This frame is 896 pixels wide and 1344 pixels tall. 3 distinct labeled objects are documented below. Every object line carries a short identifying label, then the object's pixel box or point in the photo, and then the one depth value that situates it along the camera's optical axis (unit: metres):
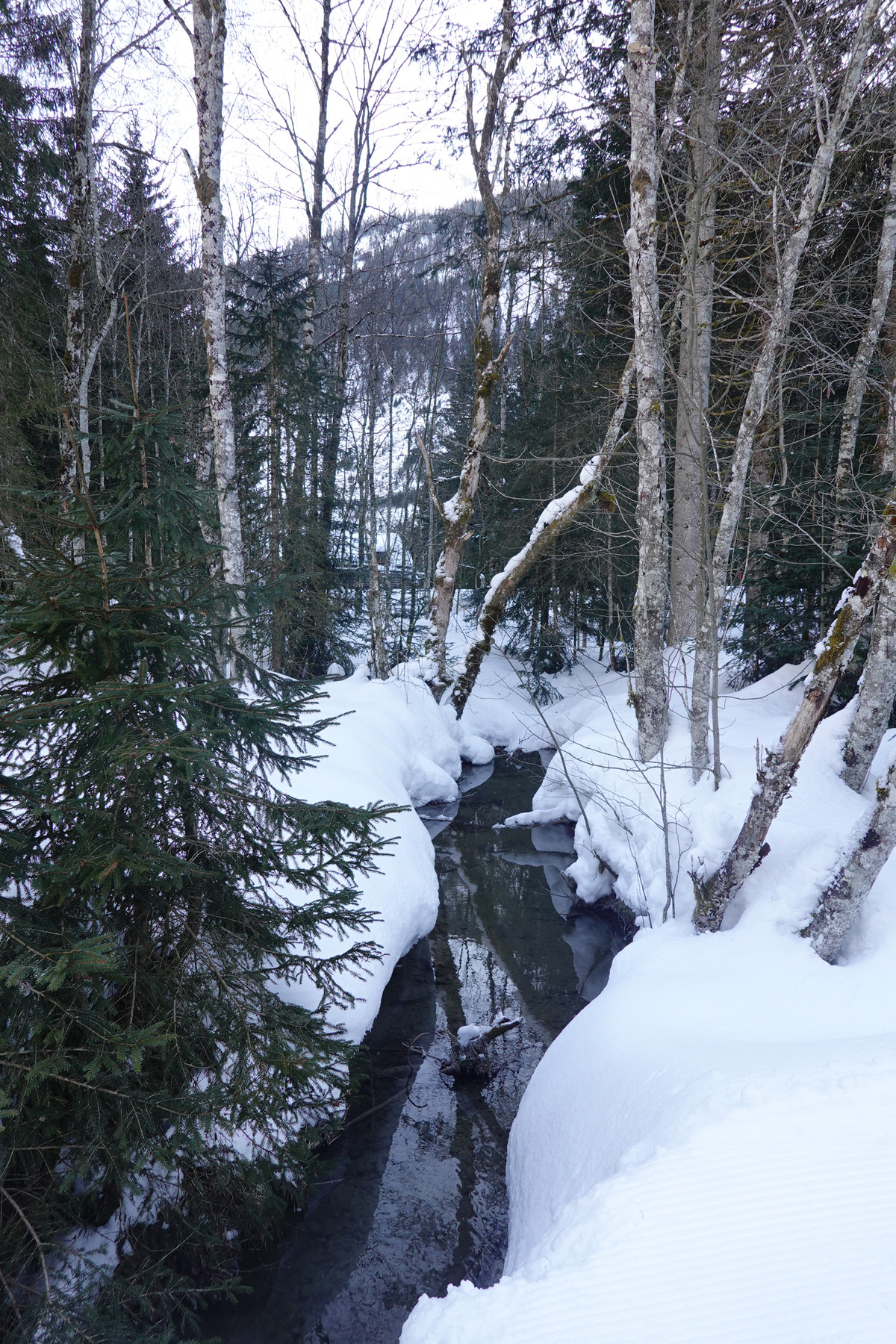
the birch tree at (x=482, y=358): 9.78
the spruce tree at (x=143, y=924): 2.62
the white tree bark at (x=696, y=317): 6.31
